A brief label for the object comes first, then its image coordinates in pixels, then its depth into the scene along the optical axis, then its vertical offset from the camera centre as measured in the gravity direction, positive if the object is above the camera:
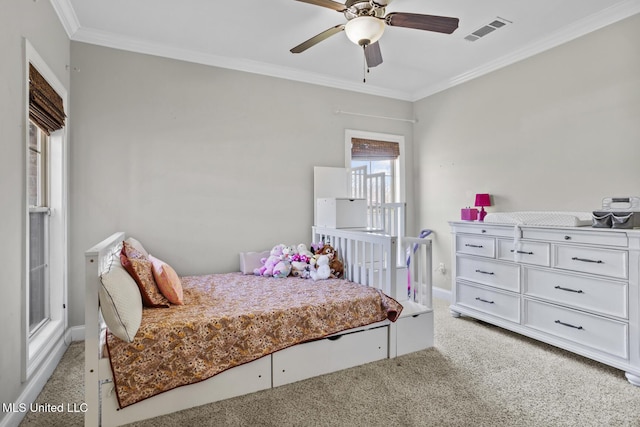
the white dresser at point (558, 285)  2.17 -0.57
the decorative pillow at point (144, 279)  2.02 -0.41
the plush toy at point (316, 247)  3.33 -0.36
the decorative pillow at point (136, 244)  2.60 -0.27
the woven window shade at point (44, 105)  2.04 +0.70
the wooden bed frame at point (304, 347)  1.67 -0.90
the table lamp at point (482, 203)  3.45 +0.08
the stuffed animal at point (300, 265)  3.09 -0.51
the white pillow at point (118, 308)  1.64 -0.48
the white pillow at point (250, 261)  3.30 -0.49
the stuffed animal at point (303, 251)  3.26 -0.39
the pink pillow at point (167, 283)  2.15 -0.47
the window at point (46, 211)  2.14 +0.00
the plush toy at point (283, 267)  3.07 -0.51
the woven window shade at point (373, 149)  4.20 +0.79
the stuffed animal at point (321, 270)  2.96 -0.52
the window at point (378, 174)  3.86 +0.46
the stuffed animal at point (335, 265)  3.06 -0.50
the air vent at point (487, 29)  2.72 +1.52
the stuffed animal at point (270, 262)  3.16 -0.49
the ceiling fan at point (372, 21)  1.95 +1.13
